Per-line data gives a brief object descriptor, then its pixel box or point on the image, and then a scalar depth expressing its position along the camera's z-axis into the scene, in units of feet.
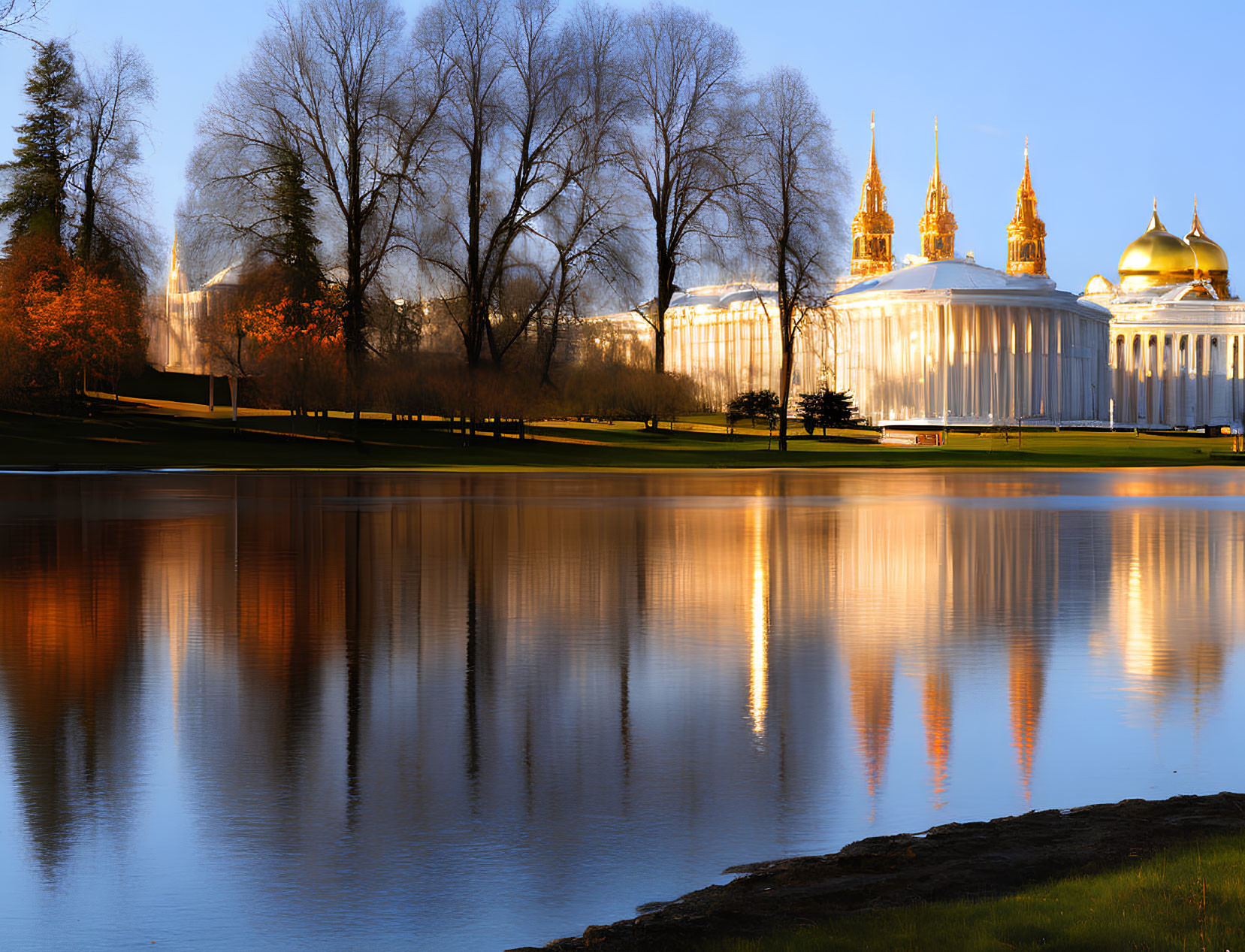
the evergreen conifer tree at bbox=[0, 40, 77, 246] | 212.43
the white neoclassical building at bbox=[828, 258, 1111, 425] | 384.06
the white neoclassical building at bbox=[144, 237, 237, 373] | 279.69
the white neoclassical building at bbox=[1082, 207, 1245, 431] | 446.60
